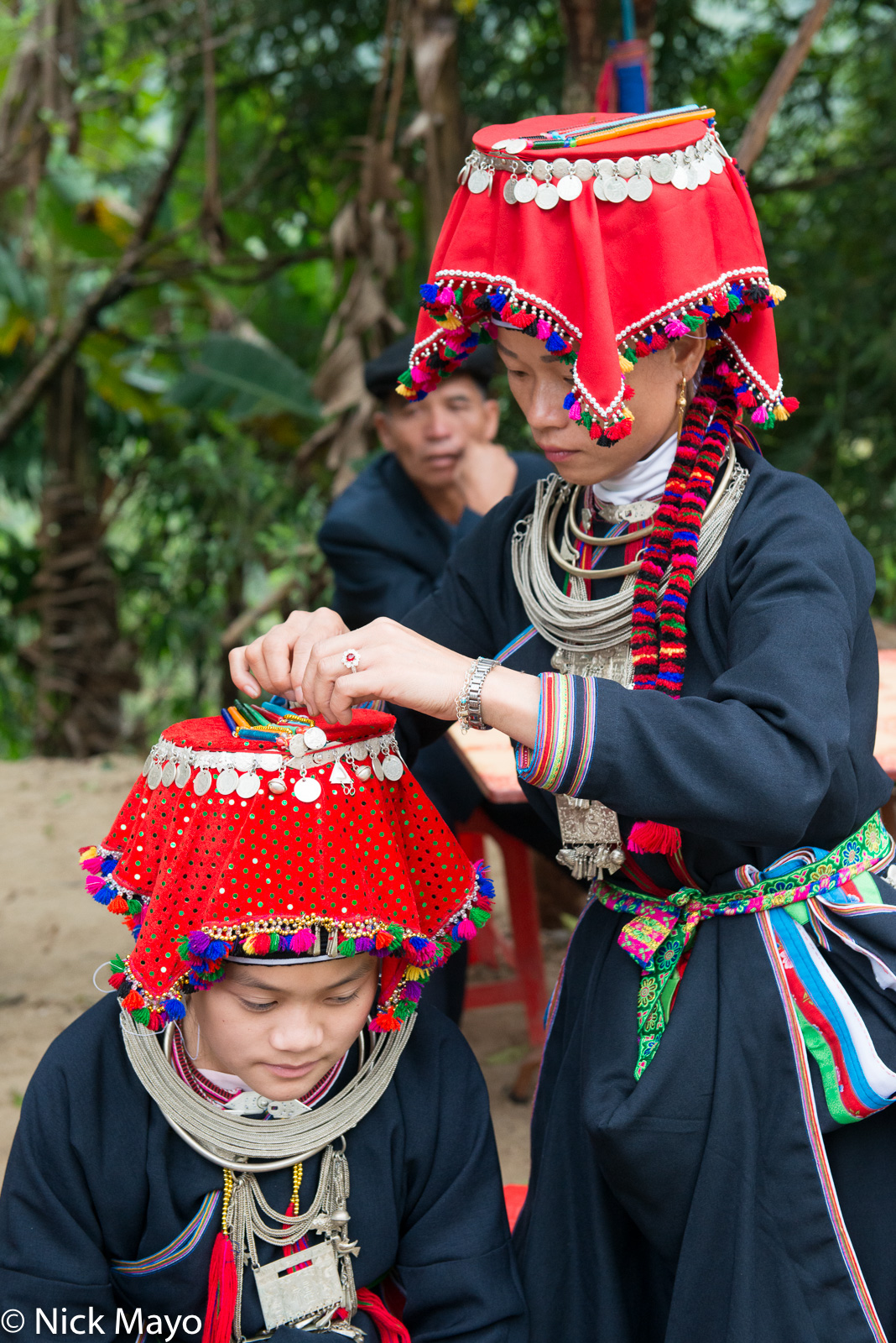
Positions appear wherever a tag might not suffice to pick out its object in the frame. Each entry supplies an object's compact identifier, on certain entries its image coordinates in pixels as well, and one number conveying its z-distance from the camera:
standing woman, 1.32
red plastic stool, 3.38
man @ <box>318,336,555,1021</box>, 3.53
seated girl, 1.48
